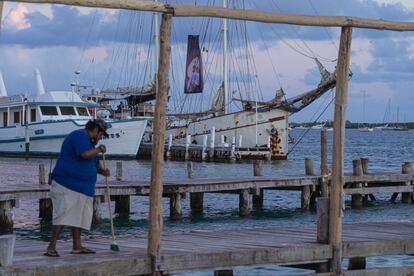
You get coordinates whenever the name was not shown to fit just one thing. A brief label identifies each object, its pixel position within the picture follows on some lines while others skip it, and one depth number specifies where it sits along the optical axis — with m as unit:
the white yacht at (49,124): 53.38
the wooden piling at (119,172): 24.12
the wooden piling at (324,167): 24.36
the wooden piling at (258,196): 26.55
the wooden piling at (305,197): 25.73
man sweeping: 9.45
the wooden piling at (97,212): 21.02
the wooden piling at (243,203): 24.20
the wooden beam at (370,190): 26.28
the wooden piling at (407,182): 28.12
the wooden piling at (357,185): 26.41
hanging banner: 62.41
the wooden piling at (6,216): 19.27
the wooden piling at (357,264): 11.86
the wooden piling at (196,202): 24.78
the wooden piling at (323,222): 10.70
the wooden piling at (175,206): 22.75
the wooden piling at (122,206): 23.38
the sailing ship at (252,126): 56.84
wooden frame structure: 9.27
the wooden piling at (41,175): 21.60
